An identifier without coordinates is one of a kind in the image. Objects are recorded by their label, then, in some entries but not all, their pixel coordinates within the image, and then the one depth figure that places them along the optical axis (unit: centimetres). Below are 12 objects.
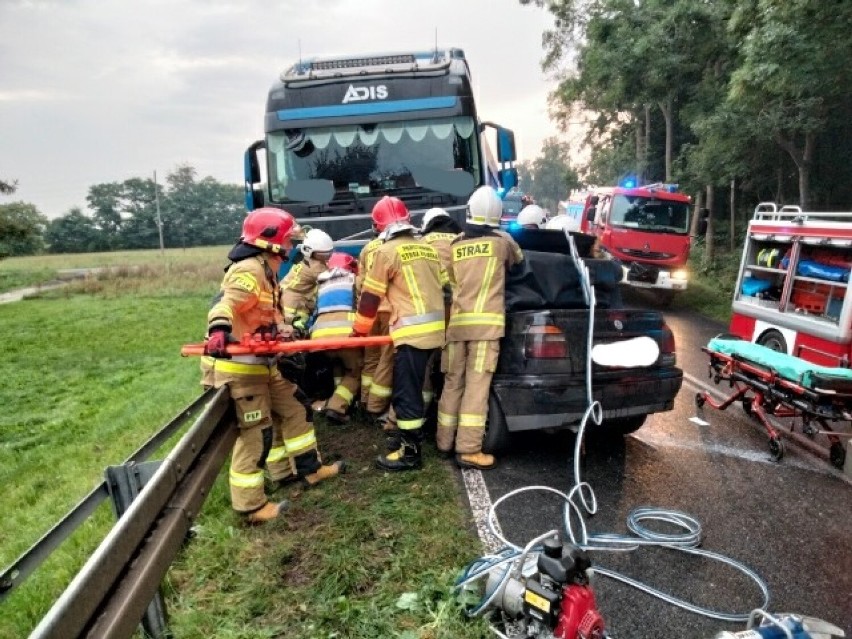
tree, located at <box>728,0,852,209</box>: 862
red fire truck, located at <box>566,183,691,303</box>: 1273
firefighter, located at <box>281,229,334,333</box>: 529
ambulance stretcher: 416
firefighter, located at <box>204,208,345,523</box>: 344
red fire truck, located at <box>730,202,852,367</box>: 562
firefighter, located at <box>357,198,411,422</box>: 466
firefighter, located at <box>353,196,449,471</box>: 411
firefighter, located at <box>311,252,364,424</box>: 494
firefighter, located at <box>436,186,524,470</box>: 400
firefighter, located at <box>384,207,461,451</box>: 443
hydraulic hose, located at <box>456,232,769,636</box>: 256
